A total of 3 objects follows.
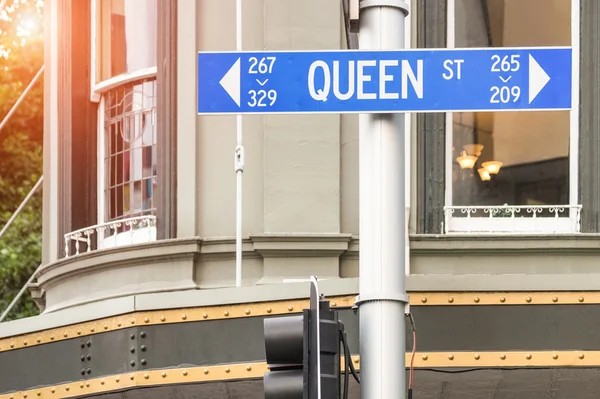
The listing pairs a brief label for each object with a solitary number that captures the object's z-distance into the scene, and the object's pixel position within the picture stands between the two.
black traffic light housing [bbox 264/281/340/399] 10.68
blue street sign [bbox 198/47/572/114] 11.17
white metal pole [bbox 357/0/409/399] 10.77
